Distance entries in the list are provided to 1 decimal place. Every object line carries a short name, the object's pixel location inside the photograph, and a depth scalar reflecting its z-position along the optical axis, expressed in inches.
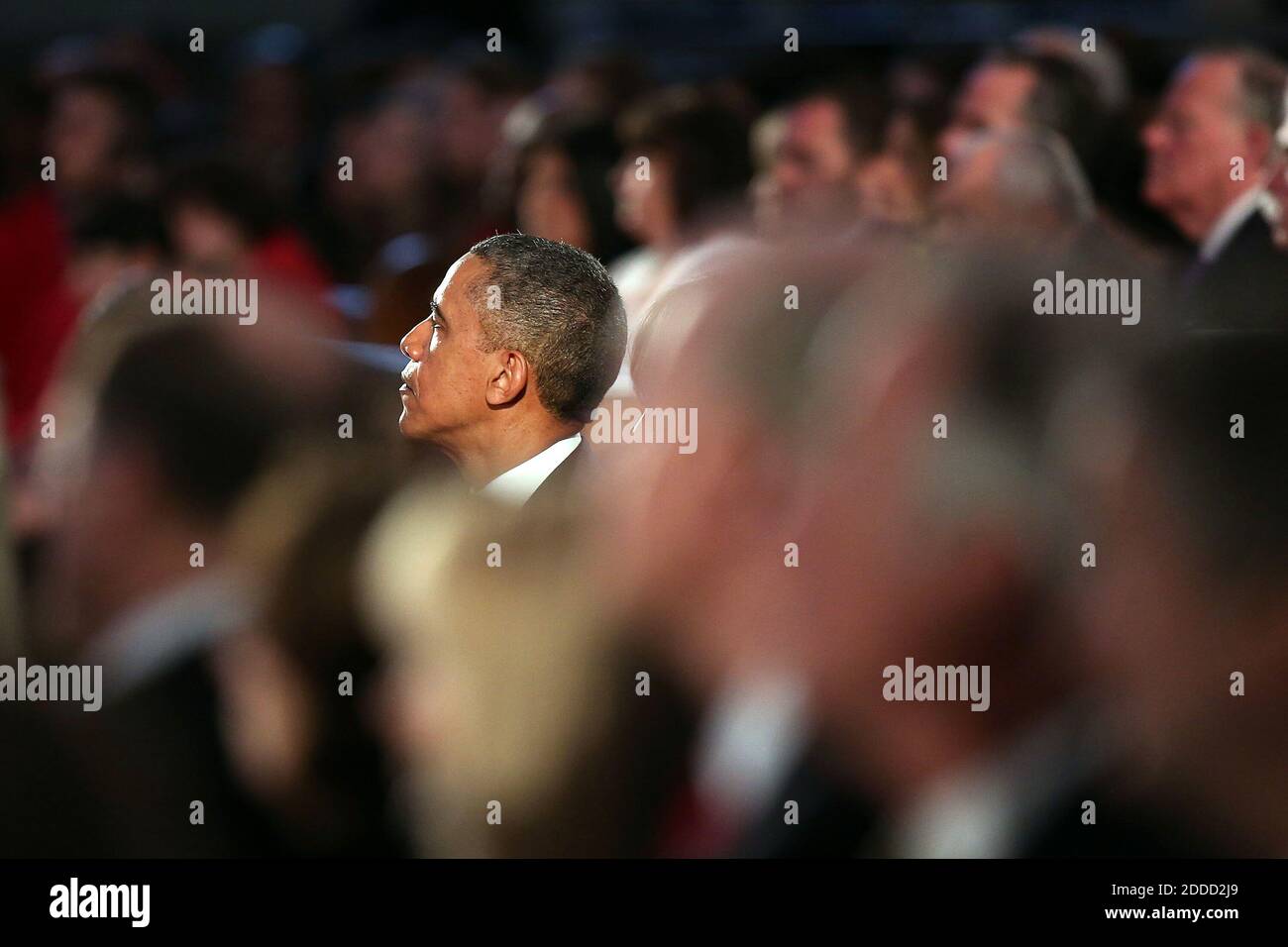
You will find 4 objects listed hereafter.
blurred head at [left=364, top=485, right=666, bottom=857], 114.7
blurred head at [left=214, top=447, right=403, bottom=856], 119.2
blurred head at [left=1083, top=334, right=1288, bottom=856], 110.7
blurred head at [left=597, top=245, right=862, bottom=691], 113.3
